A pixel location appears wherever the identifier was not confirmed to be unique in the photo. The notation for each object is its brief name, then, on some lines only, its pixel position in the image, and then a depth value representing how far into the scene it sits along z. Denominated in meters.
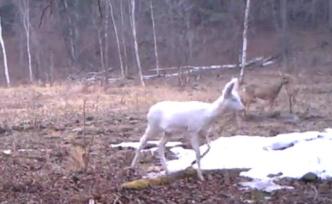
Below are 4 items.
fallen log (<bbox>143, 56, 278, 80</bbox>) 38.71
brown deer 17.84
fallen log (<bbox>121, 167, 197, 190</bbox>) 8.33
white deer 8.95
